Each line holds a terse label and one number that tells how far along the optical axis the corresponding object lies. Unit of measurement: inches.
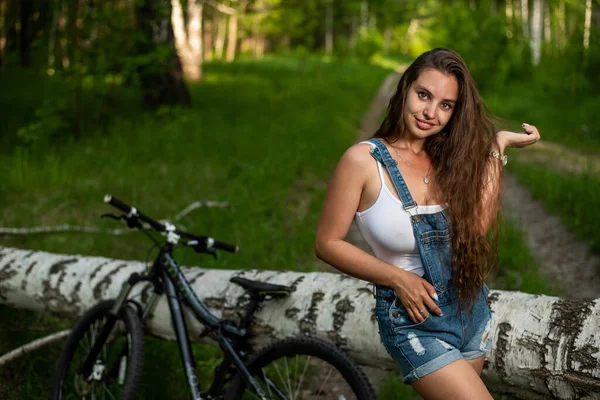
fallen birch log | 118.8
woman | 95.8
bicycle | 119.4
